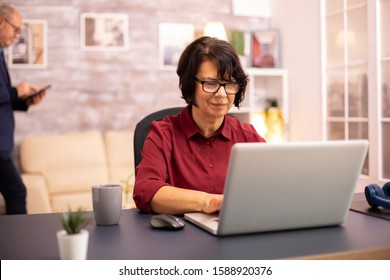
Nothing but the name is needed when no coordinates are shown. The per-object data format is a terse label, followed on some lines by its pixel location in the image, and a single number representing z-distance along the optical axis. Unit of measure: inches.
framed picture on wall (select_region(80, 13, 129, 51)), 175.5
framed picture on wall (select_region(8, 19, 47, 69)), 168.2
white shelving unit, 177.5
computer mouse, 52.5
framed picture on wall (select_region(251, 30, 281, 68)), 186.5
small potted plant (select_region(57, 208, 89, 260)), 40.9
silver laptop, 46.3
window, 137.6
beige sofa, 158.6
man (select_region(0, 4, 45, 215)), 127.3
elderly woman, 71.0
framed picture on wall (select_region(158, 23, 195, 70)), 183.3
